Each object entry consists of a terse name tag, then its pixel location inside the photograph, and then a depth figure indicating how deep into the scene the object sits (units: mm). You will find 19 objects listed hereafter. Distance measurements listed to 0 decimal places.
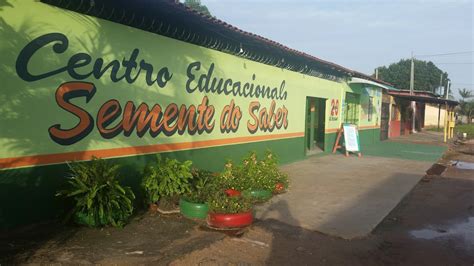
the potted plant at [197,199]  6344
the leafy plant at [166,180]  6566
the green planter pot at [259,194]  7597
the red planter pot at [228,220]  5953
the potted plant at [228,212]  5961
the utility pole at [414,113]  32188
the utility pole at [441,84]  67350
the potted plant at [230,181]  7094
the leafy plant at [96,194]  5484
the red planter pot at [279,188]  8358
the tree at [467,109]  65300
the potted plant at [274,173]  8180
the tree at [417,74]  71000
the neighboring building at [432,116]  51750
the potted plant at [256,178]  7684
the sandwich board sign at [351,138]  15711
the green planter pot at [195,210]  6332
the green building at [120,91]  5328
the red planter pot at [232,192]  6504
